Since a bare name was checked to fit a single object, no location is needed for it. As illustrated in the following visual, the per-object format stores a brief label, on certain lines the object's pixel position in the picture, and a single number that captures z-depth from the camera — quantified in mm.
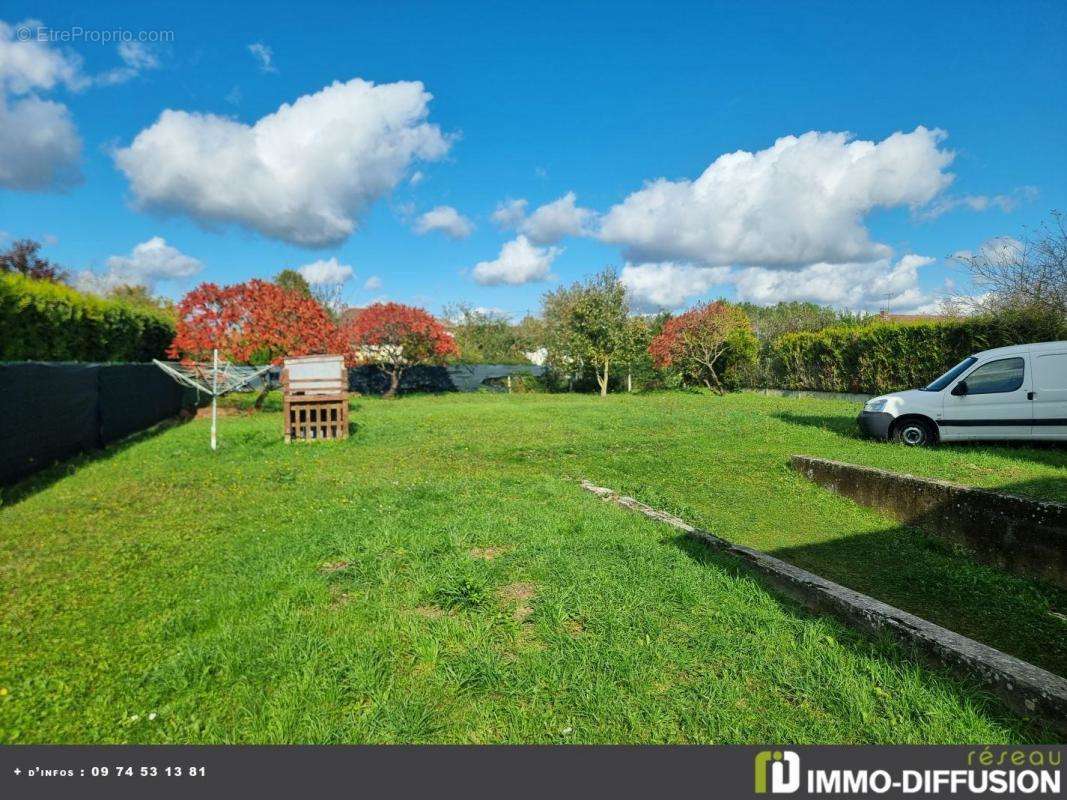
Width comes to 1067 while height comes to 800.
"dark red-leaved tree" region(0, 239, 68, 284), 26078
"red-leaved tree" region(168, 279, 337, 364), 15250
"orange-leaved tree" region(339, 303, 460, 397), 23297
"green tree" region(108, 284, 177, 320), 32781
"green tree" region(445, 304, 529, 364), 37438
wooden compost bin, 10664
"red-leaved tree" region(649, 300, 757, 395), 24656
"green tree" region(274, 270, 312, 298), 45188
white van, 7645
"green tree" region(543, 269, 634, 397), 24812
